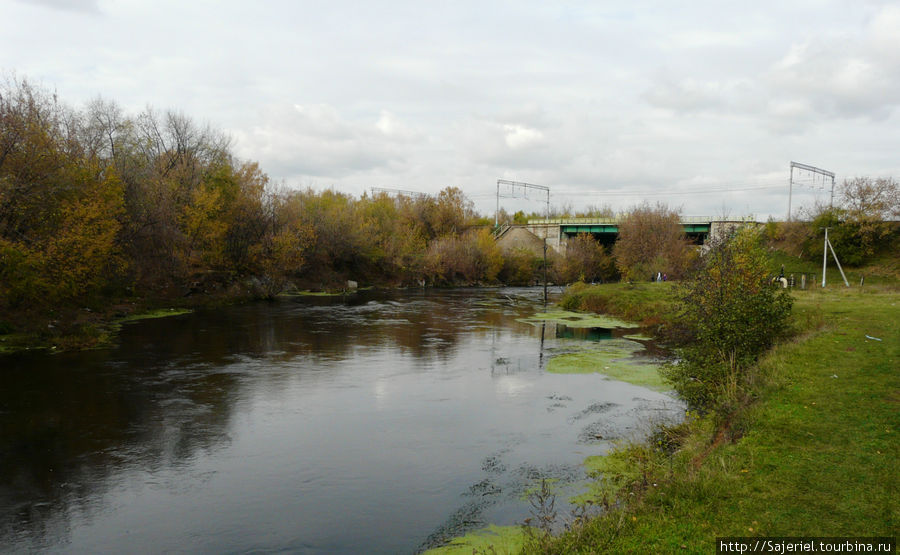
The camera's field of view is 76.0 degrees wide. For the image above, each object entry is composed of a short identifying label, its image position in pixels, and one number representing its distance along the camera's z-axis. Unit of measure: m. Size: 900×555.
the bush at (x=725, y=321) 17.59
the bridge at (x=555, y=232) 101.31
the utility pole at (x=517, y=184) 107.94
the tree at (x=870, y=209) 63.12
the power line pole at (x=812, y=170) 73.62
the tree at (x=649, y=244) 66.69
